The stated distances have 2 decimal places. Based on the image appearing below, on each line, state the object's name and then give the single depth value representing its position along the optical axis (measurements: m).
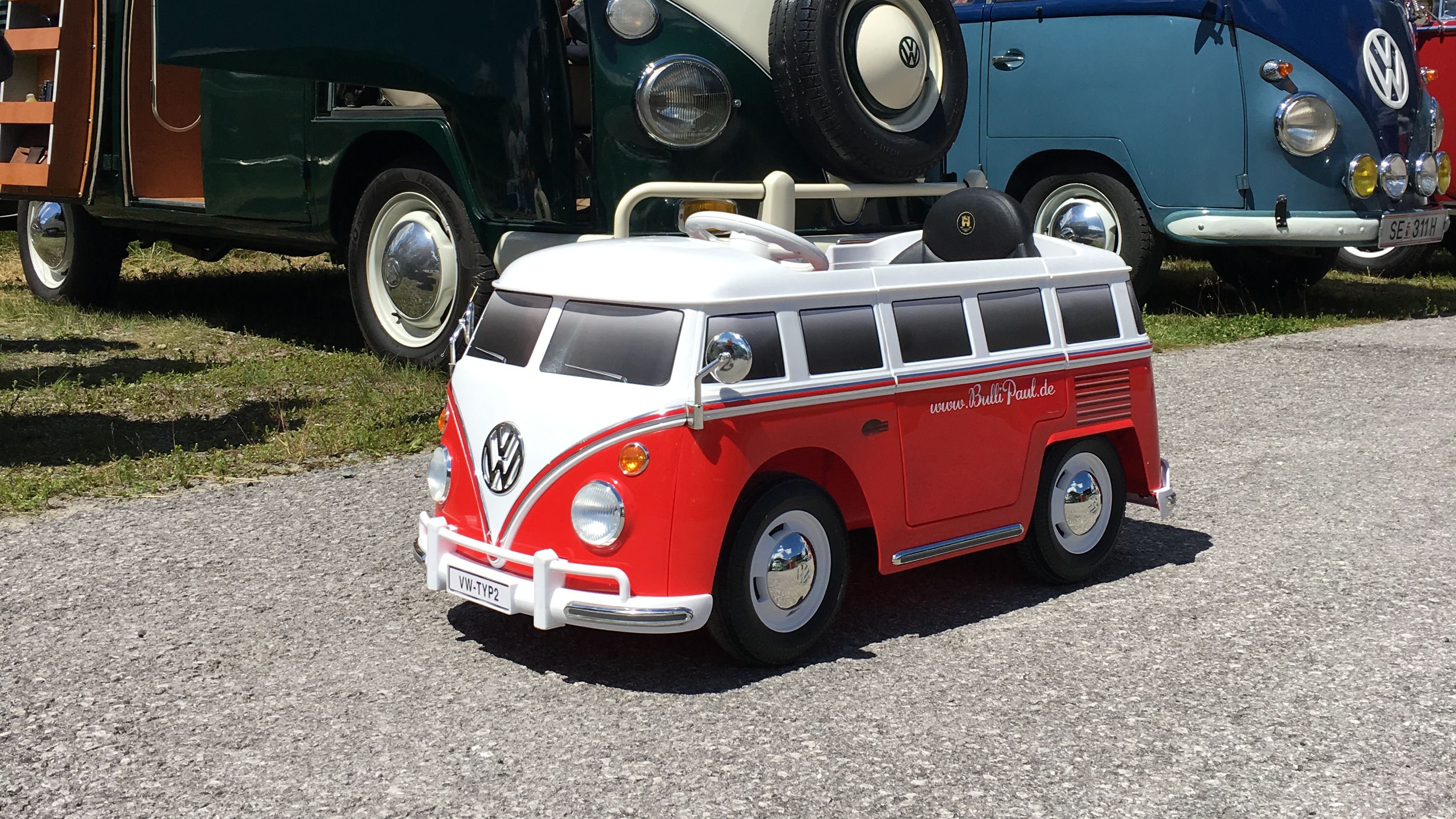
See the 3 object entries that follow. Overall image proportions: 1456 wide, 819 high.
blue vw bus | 8.85
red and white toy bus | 3.68
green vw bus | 5.86
